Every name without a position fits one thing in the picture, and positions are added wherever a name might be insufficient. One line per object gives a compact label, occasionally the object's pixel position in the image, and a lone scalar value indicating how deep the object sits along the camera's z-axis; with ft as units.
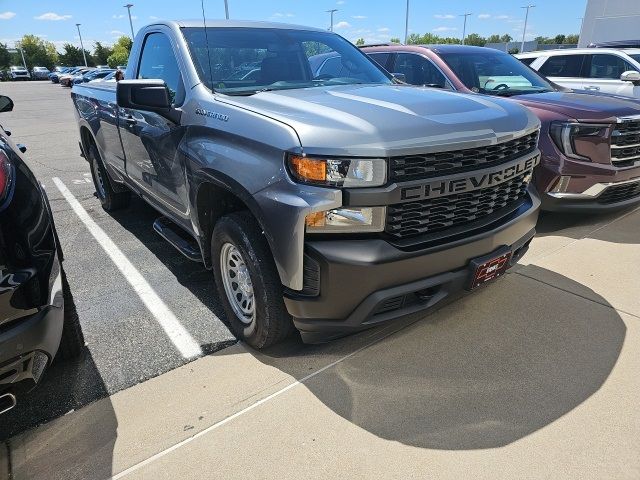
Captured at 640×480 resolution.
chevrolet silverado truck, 6.88
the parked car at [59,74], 174.24
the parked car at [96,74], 98.12
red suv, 14.07
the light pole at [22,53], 269.73
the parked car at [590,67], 25.94
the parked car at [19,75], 217.97
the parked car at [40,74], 221.25
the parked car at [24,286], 5.61
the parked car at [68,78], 142.50
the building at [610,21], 74.38
